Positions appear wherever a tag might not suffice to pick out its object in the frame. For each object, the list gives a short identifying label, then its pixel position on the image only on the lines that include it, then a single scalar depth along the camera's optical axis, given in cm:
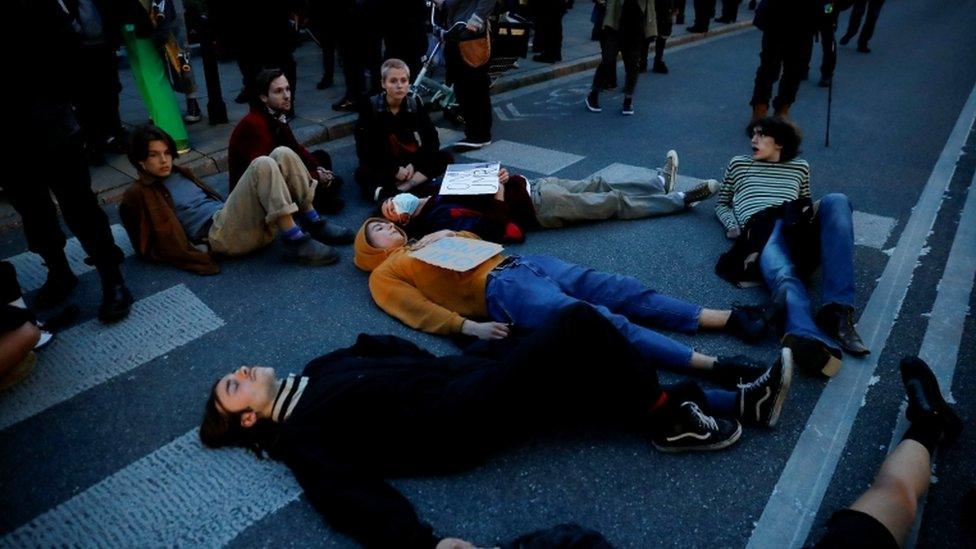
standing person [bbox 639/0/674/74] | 790
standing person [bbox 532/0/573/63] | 891
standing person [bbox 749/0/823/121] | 544
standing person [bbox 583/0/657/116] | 692
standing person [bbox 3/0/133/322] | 279
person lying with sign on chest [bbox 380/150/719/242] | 379
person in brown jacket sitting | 351
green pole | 500
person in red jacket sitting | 403
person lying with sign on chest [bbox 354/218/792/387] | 272
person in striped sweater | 270
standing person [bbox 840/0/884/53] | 1011
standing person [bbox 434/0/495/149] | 550
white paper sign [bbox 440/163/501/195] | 402
